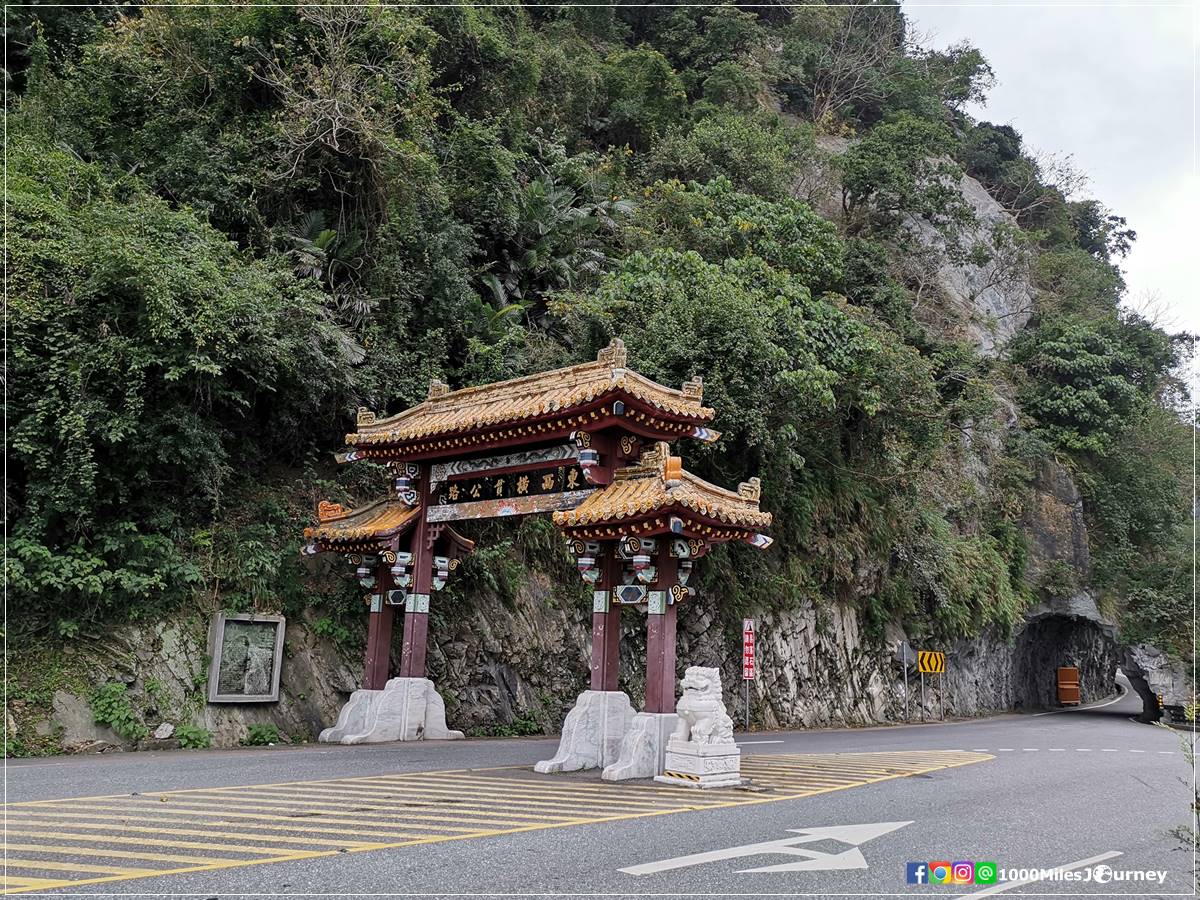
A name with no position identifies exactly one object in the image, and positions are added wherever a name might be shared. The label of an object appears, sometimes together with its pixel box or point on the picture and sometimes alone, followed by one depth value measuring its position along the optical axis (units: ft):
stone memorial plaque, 40.24
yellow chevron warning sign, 71.67
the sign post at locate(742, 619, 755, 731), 54.80
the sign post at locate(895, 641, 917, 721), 73.92
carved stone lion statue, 31.83
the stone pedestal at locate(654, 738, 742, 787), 31.09
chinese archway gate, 34.19
